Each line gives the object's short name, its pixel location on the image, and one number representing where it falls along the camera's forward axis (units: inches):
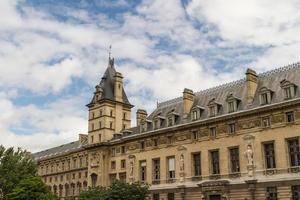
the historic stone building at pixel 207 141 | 1882.4
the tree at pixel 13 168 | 2795.3
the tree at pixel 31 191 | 2344.6
